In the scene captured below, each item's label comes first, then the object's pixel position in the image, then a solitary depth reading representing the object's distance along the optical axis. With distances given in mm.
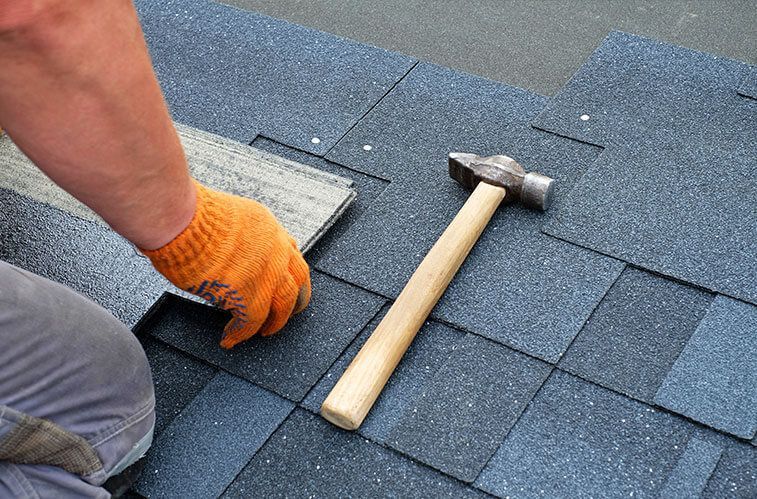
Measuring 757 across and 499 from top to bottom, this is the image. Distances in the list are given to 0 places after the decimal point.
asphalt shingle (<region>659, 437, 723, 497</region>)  1702
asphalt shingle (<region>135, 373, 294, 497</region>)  1815
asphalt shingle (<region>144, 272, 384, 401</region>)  1983
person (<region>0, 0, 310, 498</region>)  1189
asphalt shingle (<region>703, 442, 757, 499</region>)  1694
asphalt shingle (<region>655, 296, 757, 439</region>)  1805
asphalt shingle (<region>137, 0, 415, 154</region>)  2664
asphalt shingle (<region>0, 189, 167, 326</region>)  2131
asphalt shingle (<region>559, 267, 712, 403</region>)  1900
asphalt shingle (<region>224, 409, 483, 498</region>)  1768
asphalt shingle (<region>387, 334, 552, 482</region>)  1803
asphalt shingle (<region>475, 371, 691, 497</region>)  1735
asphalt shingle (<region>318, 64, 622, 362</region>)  2049
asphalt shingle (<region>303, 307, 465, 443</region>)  1880
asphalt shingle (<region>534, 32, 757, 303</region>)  2135
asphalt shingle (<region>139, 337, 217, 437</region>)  1954
